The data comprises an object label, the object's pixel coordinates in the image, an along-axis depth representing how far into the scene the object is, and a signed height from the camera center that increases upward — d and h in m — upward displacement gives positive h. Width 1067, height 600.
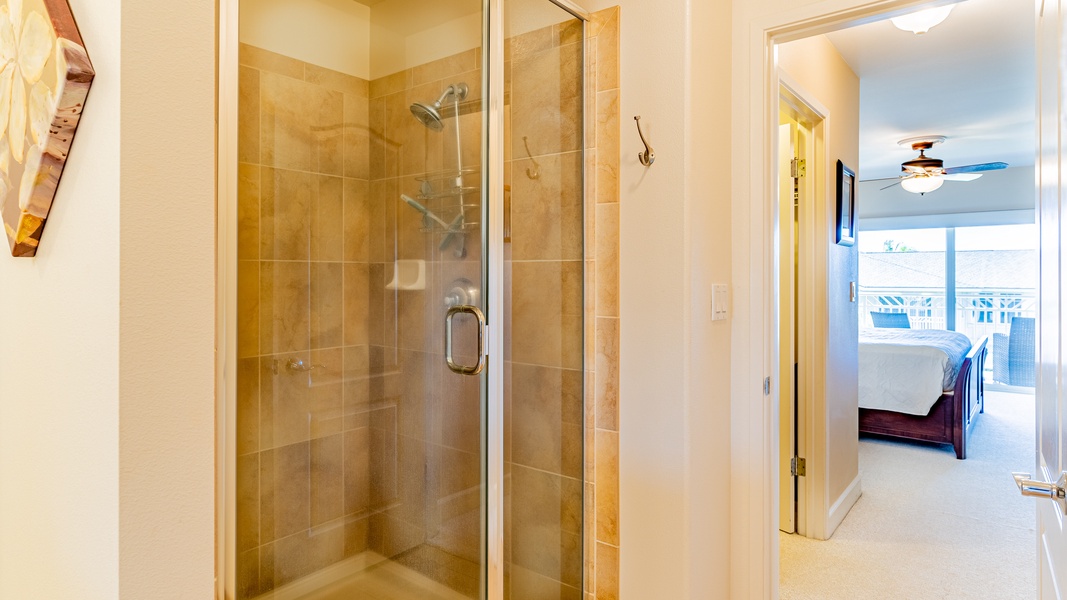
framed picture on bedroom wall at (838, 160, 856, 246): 3.25 +0.53
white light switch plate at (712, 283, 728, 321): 1.92 -0.01
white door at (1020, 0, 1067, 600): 1.04 +0.00
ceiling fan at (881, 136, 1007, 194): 5.74 +1.30
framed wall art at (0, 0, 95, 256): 0.91 +0.33
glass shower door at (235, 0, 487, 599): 1.49 -0.03
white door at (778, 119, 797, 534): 3.01 -0.06
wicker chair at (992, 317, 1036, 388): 7.07 -0.67
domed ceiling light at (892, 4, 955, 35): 2.39 +1.15
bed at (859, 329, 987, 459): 4.52 -0.70
